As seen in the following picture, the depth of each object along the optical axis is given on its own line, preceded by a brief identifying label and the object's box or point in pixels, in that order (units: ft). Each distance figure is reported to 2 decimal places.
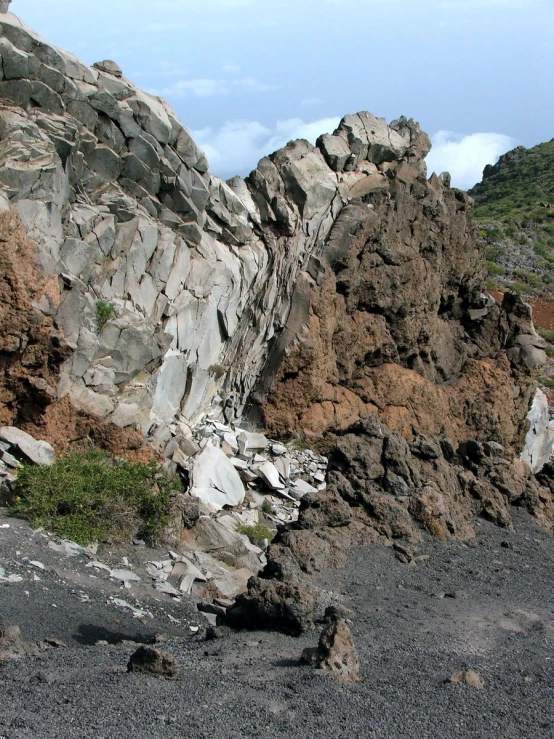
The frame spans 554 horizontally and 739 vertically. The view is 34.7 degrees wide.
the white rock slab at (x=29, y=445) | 45.70
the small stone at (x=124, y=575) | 39.58
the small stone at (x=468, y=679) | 26.61
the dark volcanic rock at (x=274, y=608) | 30.35
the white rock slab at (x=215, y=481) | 52.80
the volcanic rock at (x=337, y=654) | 26.03
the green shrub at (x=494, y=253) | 175.32
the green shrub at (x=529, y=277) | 162.82
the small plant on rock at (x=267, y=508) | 55.36
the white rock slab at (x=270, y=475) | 57.77
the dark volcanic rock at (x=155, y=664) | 25.29
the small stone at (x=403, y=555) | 39.75
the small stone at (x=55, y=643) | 29.28
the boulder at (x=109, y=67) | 57.16
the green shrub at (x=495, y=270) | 163.75
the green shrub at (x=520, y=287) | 157.78
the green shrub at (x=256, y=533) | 50.16
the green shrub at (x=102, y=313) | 53.16
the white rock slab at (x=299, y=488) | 58.44
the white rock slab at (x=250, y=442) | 61.57
